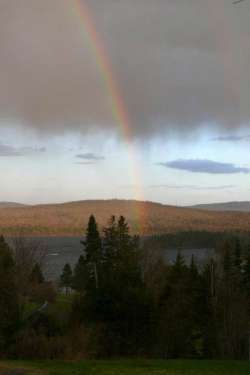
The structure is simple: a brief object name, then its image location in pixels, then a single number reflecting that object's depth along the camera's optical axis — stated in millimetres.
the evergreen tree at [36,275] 48850
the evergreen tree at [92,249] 47259
